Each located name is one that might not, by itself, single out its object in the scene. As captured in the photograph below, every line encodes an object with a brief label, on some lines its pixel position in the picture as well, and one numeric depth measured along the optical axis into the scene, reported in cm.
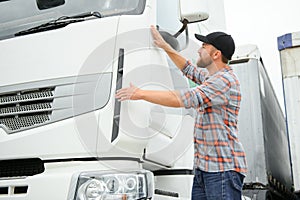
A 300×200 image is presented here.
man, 268
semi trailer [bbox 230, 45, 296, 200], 433
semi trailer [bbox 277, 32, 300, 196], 447
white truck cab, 244
